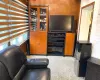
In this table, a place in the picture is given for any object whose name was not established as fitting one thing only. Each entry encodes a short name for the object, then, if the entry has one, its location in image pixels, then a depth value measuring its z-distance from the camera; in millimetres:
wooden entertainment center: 2956
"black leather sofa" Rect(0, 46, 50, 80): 1070
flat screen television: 2970
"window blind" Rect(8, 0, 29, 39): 1800
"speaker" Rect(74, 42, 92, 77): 1883
